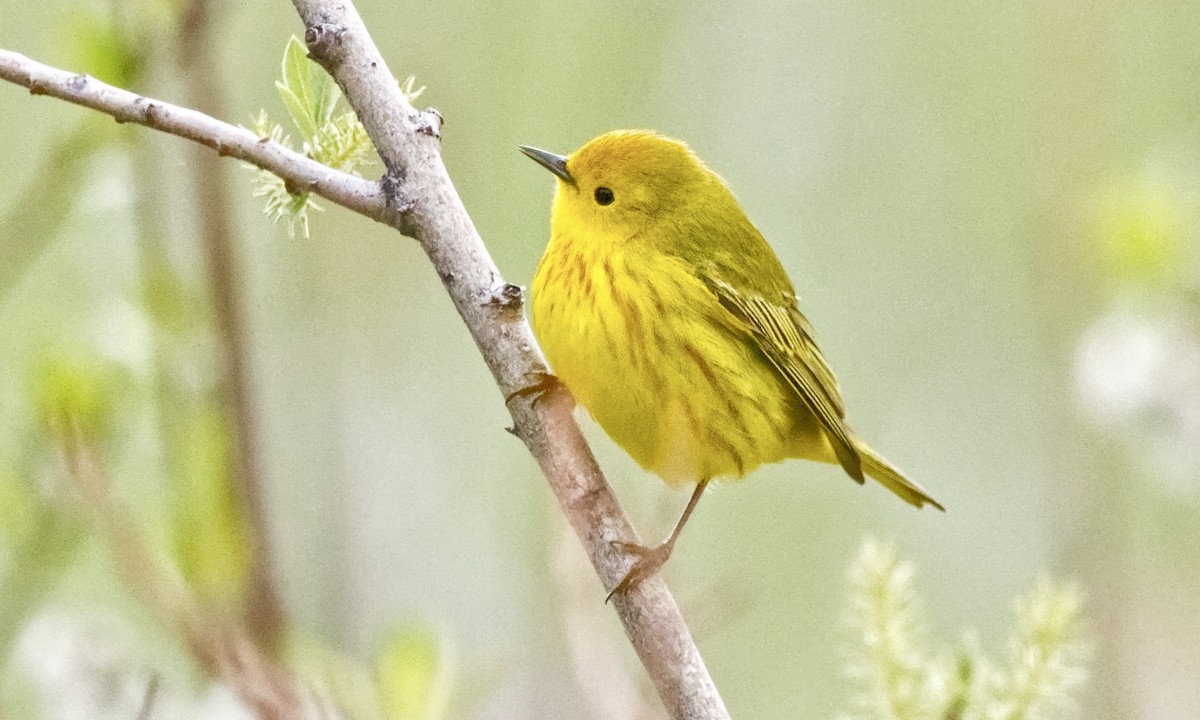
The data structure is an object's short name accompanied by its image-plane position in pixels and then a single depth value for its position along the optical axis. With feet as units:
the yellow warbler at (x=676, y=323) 15.77
